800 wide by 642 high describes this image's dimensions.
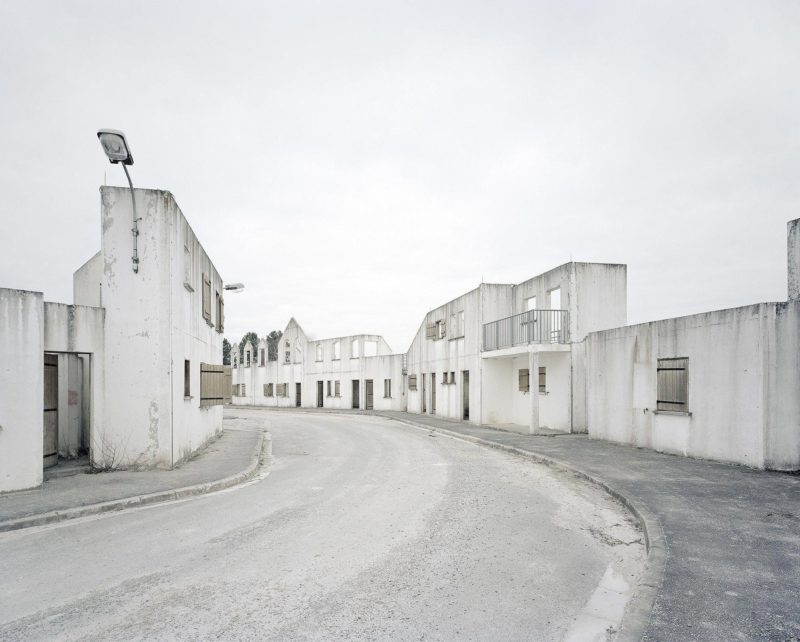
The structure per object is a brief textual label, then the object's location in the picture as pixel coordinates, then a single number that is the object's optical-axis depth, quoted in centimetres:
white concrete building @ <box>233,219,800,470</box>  1069
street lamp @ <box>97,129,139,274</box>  945
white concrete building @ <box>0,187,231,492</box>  923
